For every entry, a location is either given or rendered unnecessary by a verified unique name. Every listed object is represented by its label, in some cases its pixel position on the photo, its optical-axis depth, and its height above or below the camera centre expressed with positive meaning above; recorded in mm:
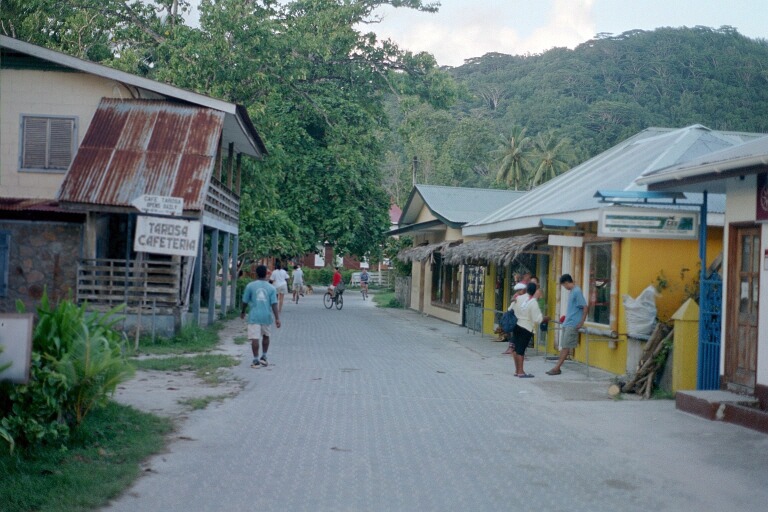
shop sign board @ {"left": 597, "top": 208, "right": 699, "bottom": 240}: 11633 +879
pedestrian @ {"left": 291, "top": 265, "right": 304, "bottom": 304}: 34594 -636
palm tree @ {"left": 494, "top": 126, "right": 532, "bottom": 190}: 65125 +9456
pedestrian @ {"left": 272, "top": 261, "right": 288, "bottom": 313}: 24969 -406
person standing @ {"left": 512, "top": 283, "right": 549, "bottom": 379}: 13758 -740
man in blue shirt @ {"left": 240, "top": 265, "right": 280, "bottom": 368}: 14031 -678
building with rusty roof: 17109 +1889
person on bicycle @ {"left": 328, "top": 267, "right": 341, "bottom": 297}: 33156 -564
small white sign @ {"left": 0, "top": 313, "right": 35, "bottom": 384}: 6605 -726
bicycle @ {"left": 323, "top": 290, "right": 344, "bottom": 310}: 33625 -1233
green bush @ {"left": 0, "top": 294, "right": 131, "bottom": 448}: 6852 -1074
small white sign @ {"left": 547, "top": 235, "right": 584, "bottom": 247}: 15484 +754
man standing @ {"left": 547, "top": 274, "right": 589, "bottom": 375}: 14297 -673
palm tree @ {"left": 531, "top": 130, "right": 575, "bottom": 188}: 62781 +9510
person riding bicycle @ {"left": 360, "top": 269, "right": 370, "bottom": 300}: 44900 -599
